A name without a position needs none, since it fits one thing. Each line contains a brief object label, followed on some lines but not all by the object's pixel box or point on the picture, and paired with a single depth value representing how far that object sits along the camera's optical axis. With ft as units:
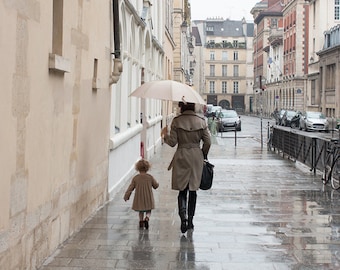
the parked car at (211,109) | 212.43
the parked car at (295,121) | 155.59
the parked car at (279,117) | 176.32
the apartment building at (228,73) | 416.05
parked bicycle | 42.25
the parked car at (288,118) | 162.40
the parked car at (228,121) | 129.53
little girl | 27.45
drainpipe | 35.22
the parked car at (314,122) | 140.05
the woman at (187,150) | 26.35
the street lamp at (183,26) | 137.10
